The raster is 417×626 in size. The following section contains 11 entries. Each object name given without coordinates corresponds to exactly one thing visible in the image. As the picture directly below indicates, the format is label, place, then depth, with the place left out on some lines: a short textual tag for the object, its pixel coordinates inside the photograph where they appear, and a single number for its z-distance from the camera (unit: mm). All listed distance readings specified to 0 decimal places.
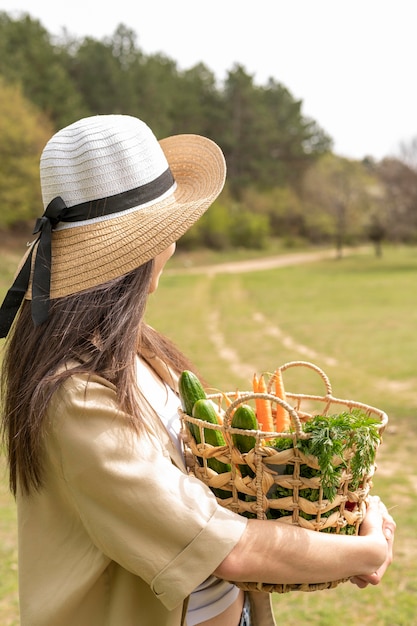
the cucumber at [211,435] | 1526
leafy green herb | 1393
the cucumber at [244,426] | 1470
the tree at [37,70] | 40397
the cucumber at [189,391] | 1615
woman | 1317
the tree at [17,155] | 33281
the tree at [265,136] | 53469
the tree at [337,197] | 44750
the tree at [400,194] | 35969
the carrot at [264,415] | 1782
